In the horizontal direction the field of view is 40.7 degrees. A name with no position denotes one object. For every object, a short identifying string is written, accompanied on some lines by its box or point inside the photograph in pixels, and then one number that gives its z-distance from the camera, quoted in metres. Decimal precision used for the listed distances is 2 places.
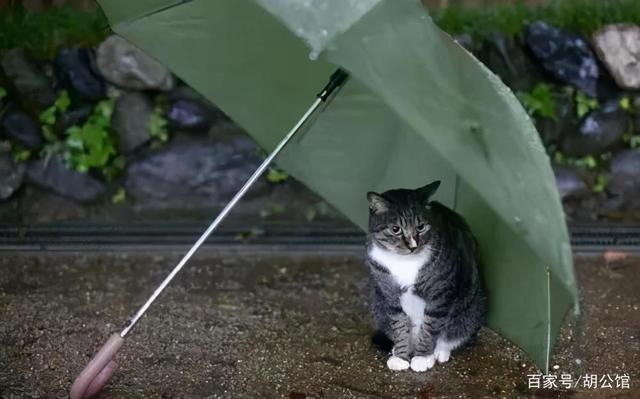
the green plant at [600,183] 4.39
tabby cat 3.03
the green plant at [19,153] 4.40
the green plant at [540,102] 4.34
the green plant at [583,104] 4.36
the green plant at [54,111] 4.38
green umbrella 2.06
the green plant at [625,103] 4.35
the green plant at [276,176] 4.40
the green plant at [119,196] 4.42
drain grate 4.10
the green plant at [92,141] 4.36
